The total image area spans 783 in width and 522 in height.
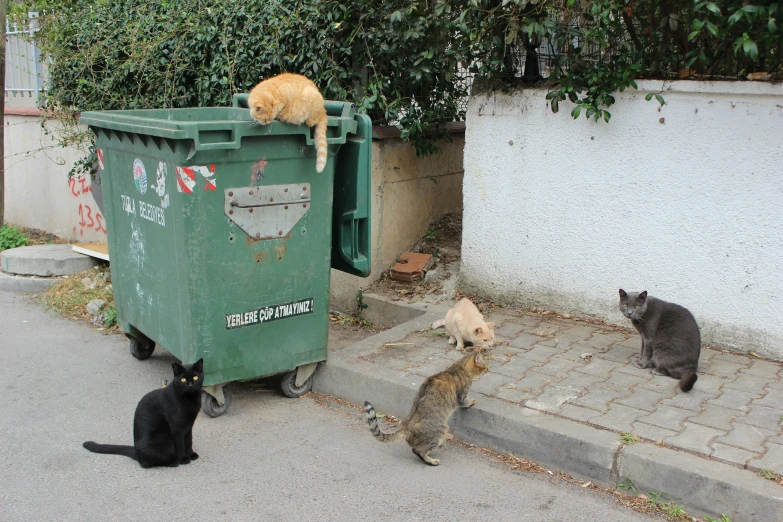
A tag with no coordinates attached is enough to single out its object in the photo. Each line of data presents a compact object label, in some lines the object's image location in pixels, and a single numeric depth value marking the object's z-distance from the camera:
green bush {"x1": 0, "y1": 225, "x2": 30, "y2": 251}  8.21
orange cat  3.96
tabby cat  3.56
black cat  3.61
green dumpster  3.89
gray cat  4.09
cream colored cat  4.65
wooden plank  7.28
